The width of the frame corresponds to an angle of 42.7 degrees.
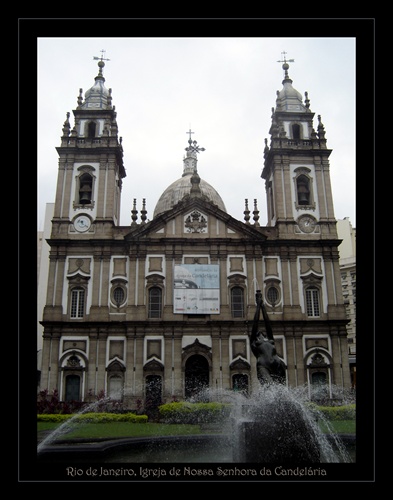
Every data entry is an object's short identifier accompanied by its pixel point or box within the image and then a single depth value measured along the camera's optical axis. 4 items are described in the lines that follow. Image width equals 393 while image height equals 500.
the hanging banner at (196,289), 30.25
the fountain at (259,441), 9.57
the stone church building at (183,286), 29.36
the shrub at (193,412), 23.84
